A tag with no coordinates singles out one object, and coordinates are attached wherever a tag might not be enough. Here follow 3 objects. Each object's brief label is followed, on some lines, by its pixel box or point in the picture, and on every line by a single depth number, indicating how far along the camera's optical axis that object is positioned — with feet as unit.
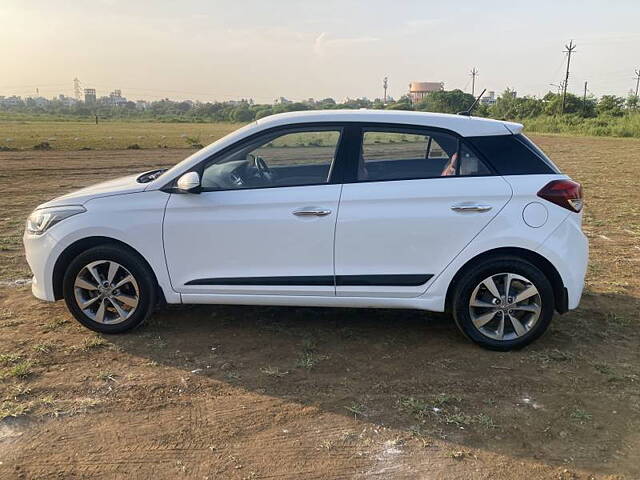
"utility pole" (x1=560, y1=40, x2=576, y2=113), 207.72
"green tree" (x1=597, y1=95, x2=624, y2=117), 198.06
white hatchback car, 12.91
